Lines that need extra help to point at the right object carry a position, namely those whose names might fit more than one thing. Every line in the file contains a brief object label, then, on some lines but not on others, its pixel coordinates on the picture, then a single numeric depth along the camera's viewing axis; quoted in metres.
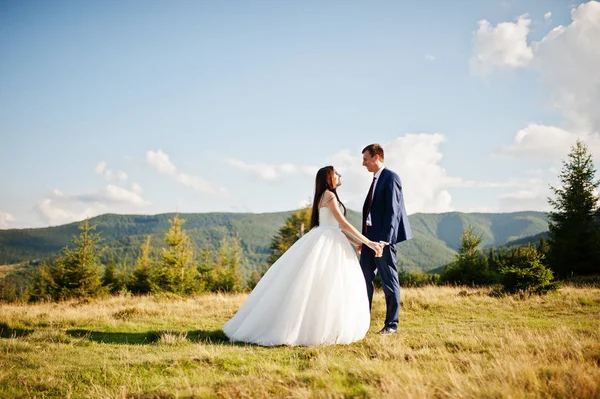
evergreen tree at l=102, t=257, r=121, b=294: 37.72
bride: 5.77
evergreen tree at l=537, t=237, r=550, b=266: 35.28
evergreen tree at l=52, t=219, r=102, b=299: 29.09
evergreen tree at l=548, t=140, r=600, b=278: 22.77
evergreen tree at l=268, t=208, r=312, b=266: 45.16
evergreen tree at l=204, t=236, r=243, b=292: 37.19
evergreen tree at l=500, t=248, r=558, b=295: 11.58
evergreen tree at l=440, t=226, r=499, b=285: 20.20
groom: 6.64
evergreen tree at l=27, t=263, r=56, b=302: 41.44
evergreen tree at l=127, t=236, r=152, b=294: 35.41
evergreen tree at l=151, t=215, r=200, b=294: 30.11
